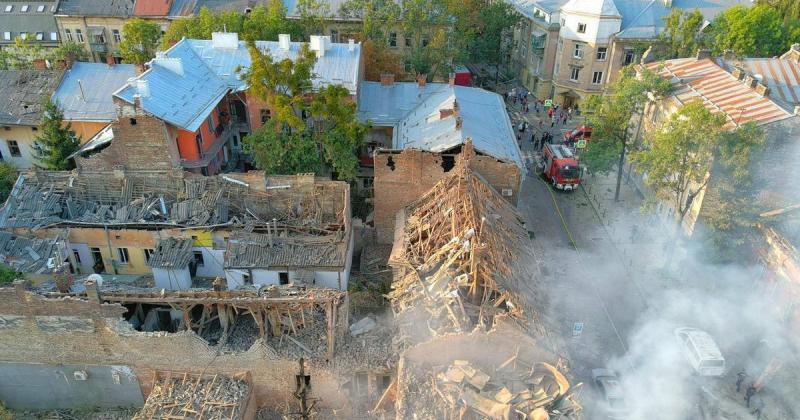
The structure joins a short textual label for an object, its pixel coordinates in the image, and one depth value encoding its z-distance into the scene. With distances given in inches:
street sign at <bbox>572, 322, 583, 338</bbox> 1016.2
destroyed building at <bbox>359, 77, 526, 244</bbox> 1136.2
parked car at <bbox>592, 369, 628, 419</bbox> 882.1
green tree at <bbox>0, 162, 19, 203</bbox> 1290.6
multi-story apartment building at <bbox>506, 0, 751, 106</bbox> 1871.3
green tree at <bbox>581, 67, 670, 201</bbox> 1323.8
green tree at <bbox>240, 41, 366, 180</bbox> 1232.8
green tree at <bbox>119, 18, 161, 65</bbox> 1764.3
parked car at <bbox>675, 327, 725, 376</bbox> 963.3
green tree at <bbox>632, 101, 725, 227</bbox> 1074.1
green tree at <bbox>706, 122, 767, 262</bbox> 1042.8
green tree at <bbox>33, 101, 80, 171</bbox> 1289.4
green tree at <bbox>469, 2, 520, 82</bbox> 2156.7
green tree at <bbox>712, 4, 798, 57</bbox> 1690.5
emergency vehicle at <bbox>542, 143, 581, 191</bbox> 1507.1
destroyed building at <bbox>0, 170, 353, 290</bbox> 1088.8
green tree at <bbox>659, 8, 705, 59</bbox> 1605.6
